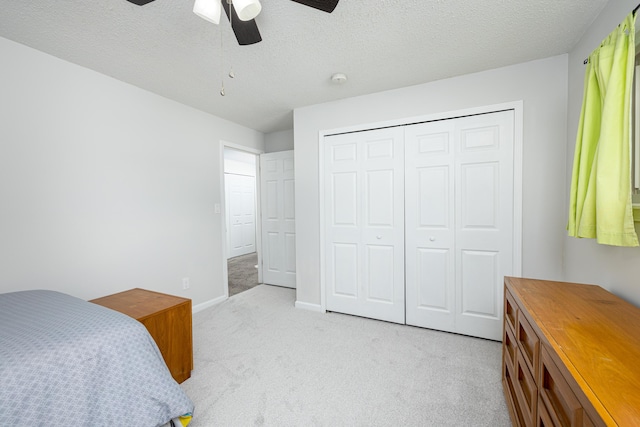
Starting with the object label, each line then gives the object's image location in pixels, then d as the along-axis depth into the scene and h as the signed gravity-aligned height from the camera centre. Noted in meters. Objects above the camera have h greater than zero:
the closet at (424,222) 2.29 -0.15
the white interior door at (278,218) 3.97 -0.16
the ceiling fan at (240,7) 1.13 +0.88
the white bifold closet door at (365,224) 2.66 -0.18
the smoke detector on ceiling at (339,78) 2.29 +1.15
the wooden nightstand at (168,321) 1.69 -0.75
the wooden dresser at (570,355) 0.65 -0.46
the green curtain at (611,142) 1.22 +0.30
